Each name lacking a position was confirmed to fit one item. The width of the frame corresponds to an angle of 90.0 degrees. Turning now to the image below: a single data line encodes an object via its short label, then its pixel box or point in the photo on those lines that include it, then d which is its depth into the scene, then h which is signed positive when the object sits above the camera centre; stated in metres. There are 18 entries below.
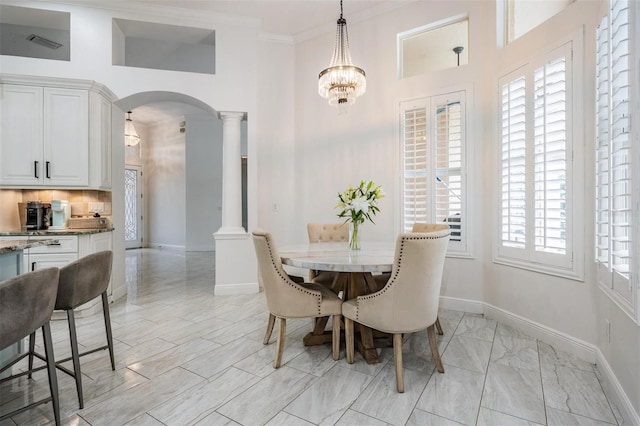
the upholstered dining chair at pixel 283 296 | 2.29 -0.61
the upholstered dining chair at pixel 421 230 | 2.87 -0.19
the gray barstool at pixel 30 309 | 1.31 -0.43
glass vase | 2.83 -0.24
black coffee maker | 3.62 -0.05
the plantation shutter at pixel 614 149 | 1.69 +0.37
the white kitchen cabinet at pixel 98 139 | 3.65 +0.84
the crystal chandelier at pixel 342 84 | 3.16 +1.28
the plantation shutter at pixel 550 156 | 2.58 +0.46
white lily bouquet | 2.71 +0.06
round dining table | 2.12 -0.36
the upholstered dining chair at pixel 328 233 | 3.68 -0.25
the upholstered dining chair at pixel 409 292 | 1.94 -0.51
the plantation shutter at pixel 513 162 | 2.93 +0.46
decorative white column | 4.27 -0.34
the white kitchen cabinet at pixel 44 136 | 3.41 +0.83
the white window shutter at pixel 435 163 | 3.55 +0.56
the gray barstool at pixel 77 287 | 1.86 -0.46
